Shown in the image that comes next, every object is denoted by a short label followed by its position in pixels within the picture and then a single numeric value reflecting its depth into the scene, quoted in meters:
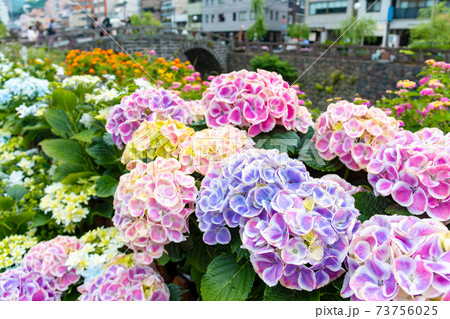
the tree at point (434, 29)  14.23
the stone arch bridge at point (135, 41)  10.02
